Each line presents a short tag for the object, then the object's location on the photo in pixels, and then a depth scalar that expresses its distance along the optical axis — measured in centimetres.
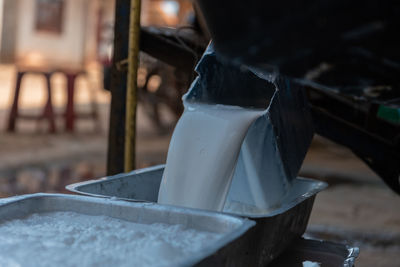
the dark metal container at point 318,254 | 216
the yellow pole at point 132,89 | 316
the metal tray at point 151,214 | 151
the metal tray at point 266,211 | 181
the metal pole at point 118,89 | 324
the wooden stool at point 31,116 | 574
